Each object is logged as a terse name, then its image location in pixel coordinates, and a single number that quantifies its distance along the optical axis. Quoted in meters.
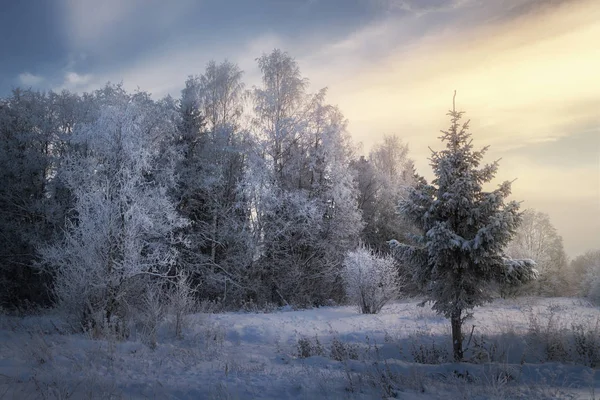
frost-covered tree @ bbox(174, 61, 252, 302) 19.78
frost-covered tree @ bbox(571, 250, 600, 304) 19.25
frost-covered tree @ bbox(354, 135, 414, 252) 28.61
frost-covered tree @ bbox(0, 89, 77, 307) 19.53
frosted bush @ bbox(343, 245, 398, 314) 15.31
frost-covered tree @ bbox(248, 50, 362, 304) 19.69
